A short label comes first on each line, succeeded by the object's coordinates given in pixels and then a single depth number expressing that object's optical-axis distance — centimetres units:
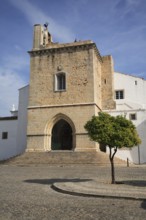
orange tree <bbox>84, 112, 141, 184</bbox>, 880
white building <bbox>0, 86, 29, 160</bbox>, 2242
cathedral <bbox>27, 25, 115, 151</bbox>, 1917
